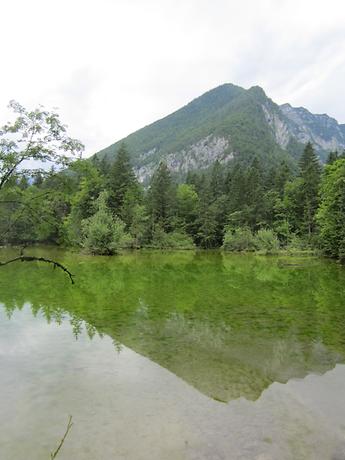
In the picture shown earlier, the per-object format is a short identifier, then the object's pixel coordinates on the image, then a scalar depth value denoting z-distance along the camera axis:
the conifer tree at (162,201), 74.19
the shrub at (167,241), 70.31
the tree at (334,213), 42.56
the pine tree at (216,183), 82.22
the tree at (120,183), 68.81
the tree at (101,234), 49.00
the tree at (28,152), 6.25
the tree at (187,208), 77.06
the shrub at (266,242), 58.53
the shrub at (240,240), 63.31
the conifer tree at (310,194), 60.28
